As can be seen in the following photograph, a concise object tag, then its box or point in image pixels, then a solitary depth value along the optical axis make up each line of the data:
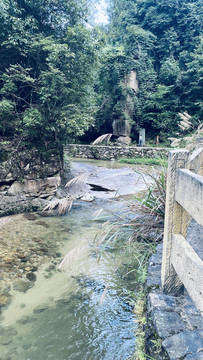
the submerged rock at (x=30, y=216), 4.82
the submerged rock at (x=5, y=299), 2.38
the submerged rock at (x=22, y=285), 2.60
